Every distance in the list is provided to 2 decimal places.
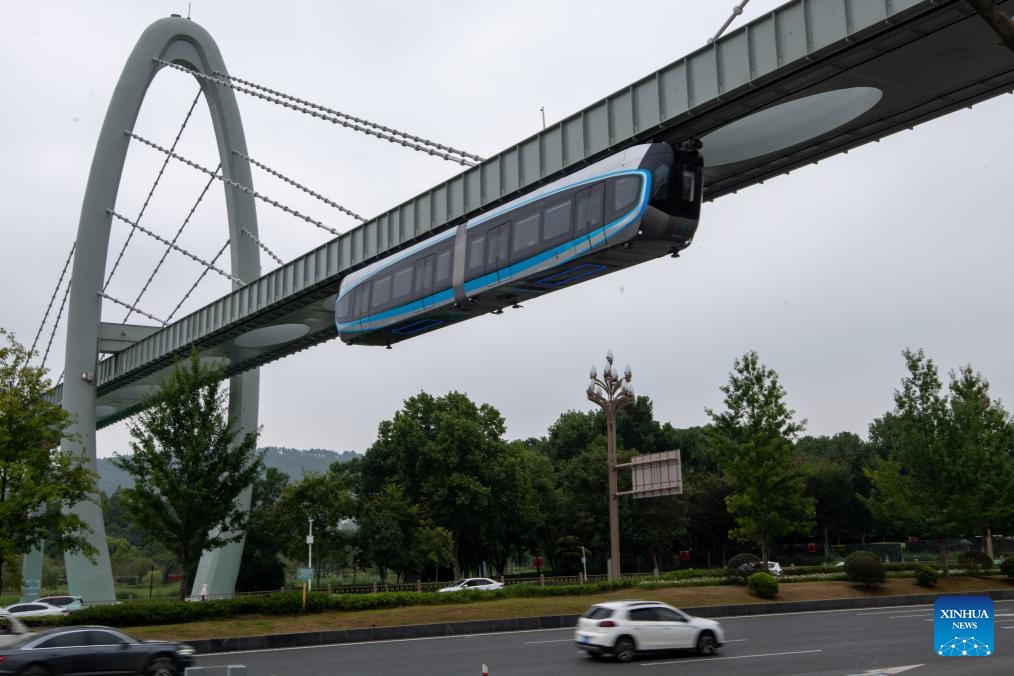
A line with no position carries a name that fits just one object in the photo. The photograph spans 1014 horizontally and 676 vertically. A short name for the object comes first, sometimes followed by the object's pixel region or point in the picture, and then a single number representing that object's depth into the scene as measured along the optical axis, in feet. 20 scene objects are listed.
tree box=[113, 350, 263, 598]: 99.50
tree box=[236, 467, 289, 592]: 198.49
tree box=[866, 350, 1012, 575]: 142.51
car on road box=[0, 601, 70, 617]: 114.73
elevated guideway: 63.05
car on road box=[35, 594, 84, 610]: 126.48
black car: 54.65
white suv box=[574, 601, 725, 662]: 64.59
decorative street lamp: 129.18
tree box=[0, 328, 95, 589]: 102.17
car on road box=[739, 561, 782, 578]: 125.29
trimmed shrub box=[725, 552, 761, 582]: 124.98
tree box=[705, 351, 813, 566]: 142.10
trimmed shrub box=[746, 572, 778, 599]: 114.62
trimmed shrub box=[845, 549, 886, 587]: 124.57
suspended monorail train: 72.74
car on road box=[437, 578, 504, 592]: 152.11
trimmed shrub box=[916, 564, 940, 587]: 128.88
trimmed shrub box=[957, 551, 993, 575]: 146.92
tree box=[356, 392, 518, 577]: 202.90
